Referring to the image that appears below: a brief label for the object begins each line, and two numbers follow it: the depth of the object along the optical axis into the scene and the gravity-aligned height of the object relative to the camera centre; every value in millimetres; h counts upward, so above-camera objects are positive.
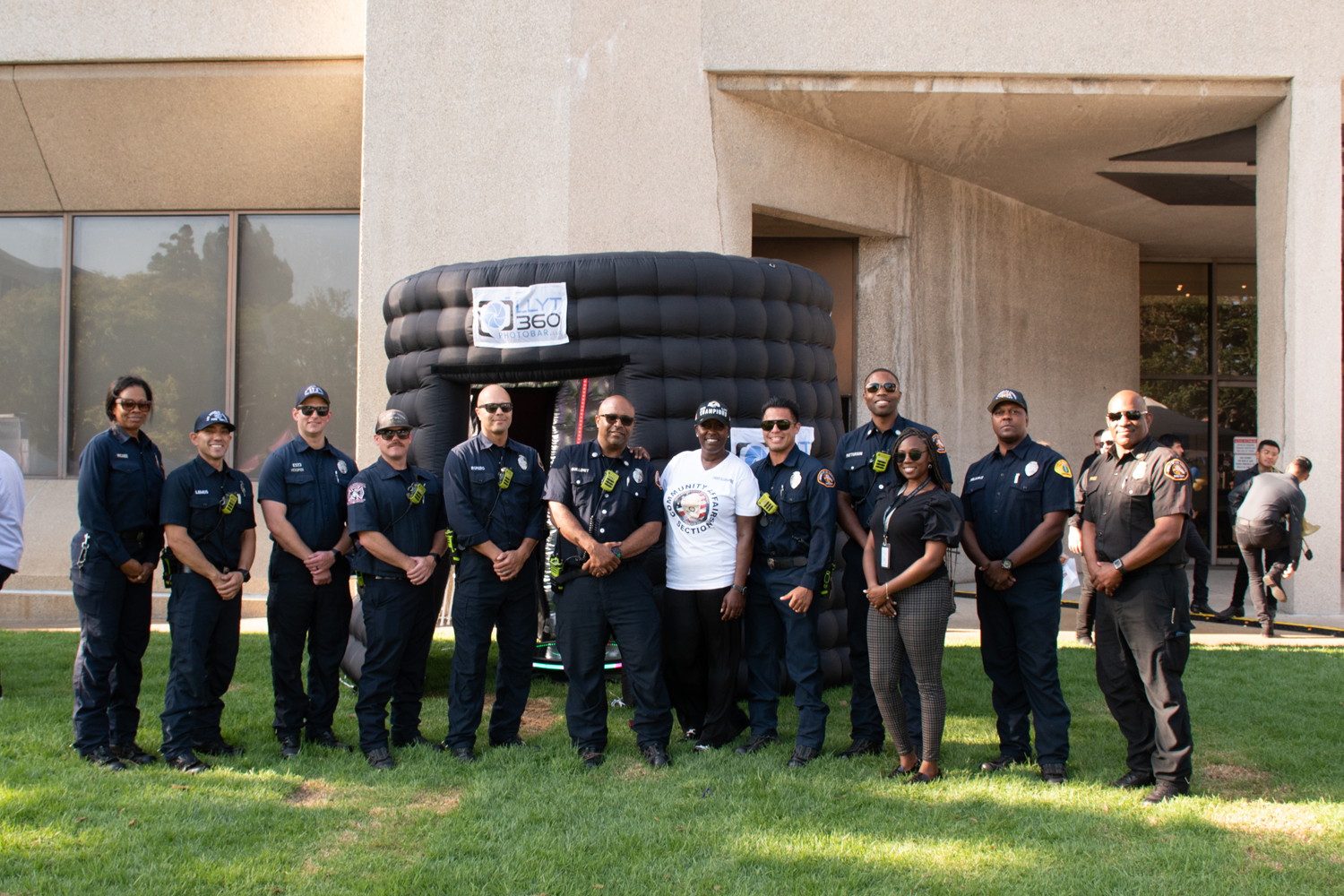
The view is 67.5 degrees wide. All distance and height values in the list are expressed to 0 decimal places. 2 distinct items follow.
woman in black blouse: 4441 -530
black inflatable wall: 5930 +851
